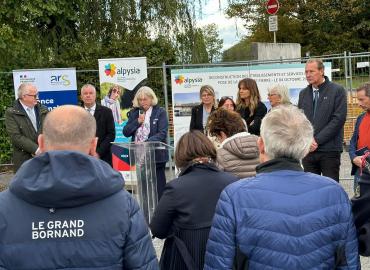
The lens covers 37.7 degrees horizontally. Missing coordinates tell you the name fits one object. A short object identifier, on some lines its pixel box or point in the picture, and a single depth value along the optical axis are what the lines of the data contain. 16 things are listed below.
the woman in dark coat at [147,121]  6.75
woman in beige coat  3.83
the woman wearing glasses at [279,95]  6.15
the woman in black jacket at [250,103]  6.50
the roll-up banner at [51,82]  9.26
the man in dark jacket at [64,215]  2.01
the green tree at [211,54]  14.02
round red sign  14.38
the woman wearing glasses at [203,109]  6.91
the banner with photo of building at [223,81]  8.86
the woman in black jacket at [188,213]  3.11
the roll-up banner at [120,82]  9.20
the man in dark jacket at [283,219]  2.33
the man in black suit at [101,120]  6.84
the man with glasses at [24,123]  6.21
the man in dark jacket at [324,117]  5.80
